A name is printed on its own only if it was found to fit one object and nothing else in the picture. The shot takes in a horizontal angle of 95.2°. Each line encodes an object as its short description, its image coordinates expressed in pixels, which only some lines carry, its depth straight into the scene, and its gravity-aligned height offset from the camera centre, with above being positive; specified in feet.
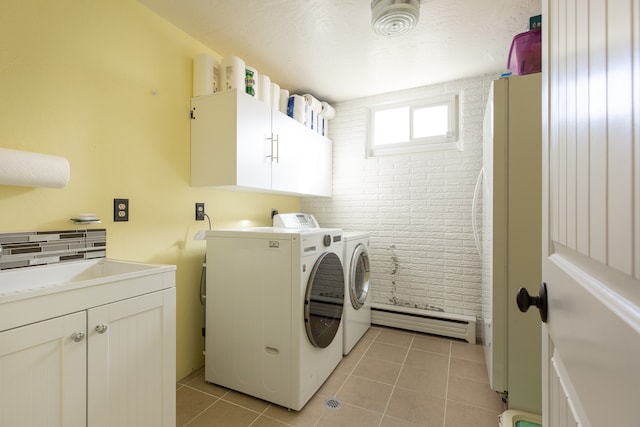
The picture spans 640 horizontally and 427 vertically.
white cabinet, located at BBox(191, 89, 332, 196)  6.55 +1.72
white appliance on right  4.99 -0.33
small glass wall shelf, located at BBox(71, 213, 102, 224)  4.88 -0.08
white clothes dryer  8.04 -2.23
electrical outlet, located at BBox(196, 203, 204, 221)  7.23 +0.07
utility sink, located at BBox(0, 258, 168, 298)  4.14 -0.92
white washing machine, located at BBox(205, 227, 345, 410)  5.82 -2.09
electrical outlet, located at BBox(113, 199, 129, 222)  5.58 +0.08
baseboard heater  9.01 -3.46
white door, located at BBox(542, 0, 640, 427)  1.03 +0.02
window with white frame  9.61 +3.11
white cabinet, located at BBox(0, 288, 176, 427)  3.08 -1.89
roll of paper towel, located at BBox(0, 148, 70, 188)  3.77 +0.61
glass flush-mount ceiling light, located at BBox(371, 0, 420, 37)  5.63 +3.95
